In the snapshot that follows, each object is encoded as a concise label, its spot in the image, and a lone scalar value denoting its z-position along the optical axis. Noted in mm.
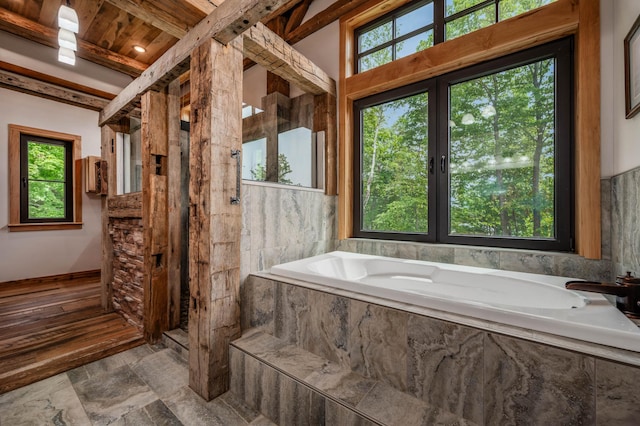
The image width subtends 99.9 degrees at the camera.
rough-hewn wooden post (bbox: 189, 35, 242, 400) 1492
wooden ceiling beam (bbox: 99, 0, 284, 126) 1330
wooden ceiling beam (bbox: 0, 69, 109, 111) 2473
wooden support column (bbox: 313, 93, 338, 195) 2559
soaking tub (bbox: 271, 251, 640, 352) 861
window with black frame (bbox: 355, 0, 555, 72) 1940
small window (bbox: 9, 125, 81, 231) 3205
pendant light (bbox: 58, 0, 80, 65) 1867
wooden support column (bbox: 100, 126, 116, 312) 2633
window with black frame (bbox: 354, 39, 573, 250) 1758
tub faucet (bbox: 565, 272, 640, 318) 990
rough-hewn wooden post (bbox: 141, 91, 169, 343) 2059
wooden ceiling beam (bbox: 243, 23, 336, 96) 1771
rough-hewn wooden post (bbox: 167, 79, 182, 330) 2146
